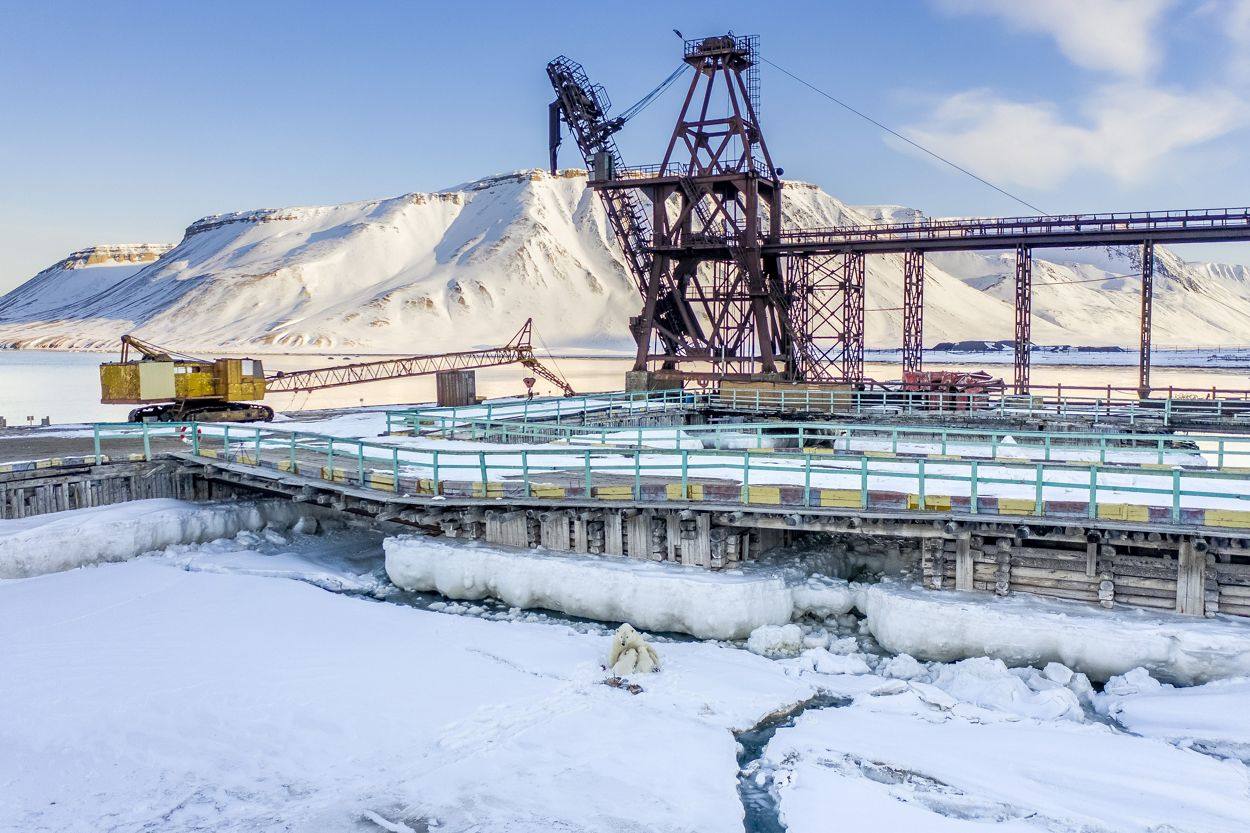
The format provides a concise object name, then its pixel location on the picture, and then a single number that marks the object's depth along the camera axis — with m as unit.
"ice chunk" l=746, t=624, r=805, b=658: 15.53
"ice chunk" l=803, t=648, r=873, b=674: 14.71
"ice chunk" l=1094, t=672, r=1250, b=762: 11.95
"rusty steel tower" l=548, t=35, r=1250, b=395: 39.59
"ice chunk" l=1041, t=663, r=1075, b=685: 13.89
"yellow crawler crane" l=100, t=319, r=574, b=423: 32.00
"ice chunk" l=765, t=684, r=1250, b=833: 10.29
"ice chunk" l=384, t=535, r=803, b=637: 16.30
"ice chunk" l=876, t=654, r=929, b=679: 14.48
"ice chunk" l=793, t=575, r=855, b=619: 16.78
